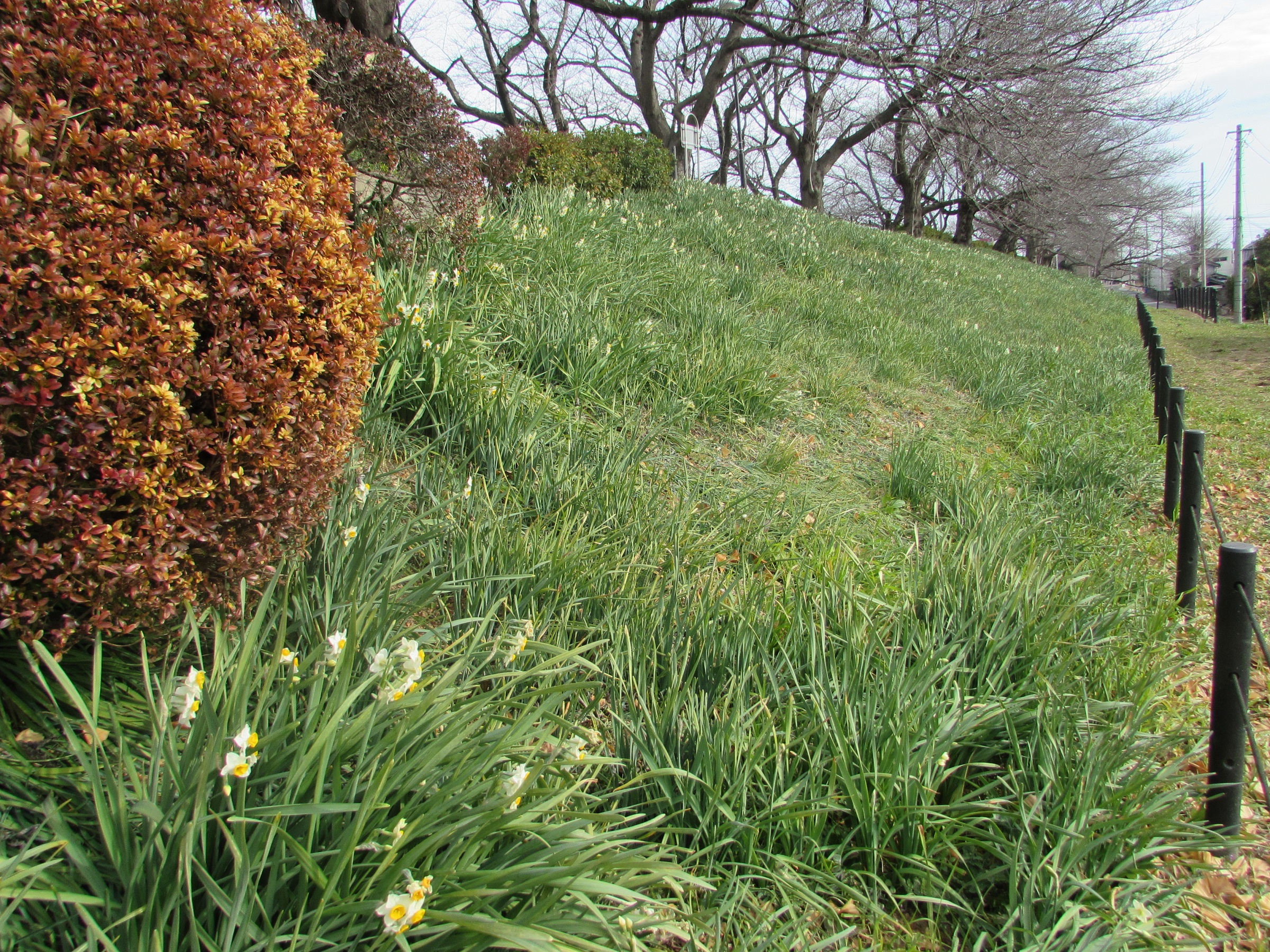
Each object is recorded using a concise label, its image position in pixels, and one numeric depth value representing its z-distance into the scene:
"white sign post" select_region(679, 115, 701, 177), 16.91
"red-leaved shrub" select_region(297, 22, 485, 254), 4.81
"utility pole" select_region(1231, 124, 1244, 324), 29.91
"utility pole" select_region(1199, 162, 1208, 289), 56.41
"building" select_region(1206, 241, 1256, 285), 61.03
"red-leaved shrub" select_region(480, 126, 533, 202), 7.46
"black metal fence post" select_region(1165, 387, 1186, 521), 5.23
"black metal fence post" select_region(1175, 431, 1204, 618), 3.85
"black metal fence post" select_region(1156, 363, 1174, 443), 6.50
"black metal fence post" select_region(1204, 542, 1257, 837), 2.26
